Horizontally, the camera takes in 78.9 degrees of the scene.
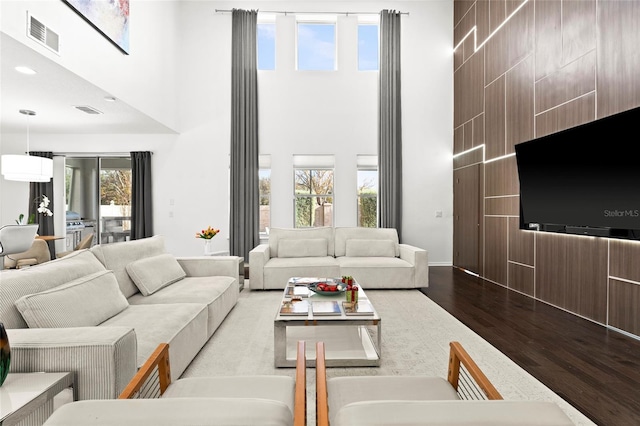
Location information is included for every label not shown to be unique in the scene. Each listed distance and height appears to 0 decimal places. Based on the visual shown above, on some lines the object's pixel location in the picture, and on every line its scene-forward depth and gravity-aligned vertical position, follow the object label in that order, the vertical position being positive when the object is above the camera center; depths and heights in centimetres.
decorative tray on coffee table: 328 -65
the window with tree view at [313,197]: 723 +28
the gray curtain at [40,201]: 705 +21
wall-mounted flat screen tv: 299 +29
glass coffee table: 262 -98
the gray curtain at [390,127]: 707 +155
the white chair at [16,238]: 445 -30
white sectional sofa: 160 -58
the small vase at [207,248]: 561 -52
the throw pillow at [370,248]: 564 -53
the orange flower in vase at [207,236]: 555 -34
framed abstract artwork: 407 +221
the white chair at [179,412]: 83 -44
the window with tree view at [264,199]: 719 +24
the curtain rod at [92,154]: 714 +108
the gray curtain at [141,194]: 702 +33
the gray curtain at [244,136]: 698 +138
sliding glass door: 737 +27
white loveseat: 503 -65
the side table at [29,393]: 130 -65
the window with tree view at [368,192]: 725 +37
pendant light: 511 +61
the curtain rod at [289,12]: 705 +364
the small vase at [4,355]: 143 -53
